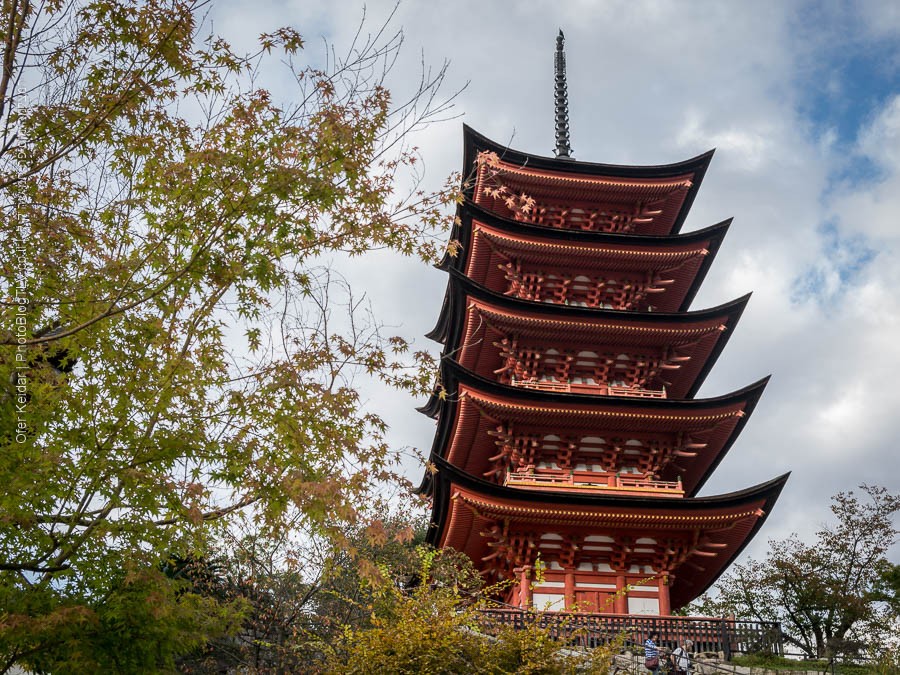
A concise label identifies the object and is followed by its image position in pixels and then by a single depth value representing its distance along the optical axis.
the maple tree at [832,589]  24.73
